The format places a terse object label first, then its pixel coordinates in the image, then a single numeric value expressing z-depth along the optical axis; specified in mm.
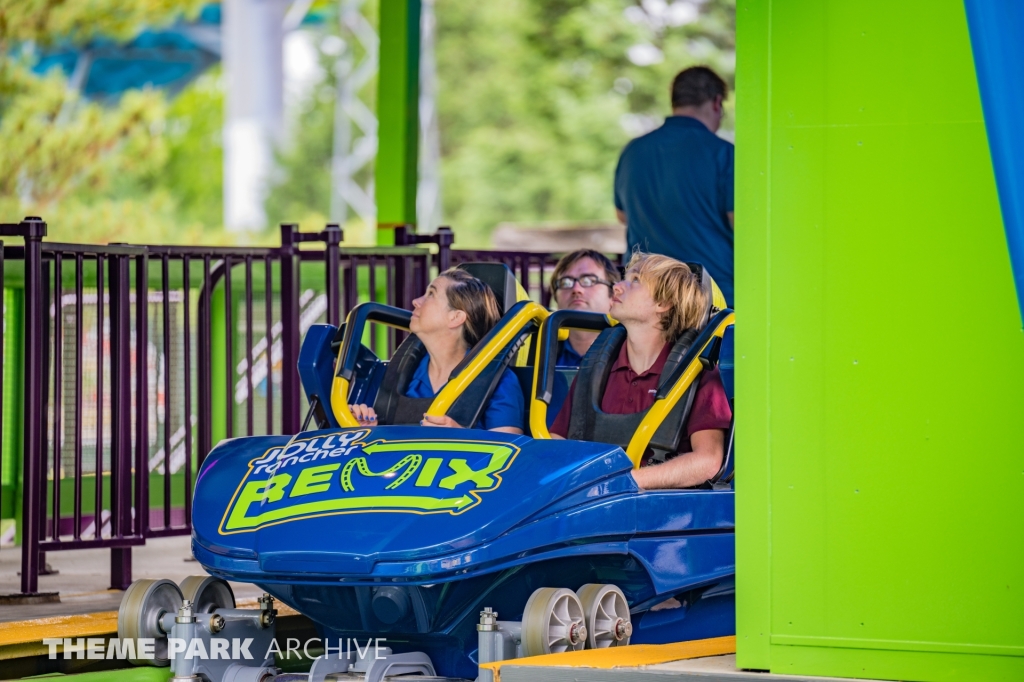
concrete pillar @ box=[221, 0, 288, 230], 55812
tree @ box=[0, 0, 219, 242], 44875
